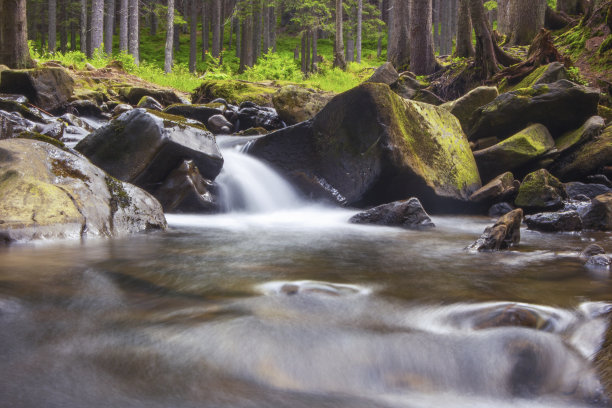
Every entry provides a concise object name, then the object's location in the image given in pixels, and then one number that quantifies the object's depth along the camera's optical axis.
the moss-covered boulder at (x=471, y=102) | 9.84
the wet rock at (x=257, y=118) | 12.41
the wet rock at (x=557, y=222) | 5.79
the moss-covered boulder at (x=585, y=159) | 8.02
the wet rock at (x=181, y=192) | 7.06
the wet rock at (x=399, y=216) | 6.48
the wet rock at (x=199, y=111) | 11.73
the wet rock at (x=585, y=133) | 8.19
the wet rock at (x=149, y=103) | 12.57
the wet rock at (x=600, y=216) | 5.86
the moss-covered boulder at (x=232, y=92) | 14.66
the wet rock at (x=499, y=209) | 7.42
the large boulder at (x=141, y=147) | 6.86
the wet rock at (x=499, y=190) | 7.49
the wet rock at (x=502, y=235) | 4.77
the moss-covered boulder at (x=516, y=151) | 7.99
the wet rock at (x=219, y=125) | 11.61
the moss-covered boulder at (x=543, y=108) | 8.37
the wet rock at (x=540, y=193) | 6.94
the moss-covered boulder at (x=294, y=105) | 12.44
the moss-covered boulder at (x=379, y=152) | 7.20
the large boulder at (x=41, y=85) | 10.77
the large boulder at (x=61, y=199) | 4.50
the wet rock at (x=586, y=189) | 7.57
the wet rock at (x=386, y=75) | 13.53
